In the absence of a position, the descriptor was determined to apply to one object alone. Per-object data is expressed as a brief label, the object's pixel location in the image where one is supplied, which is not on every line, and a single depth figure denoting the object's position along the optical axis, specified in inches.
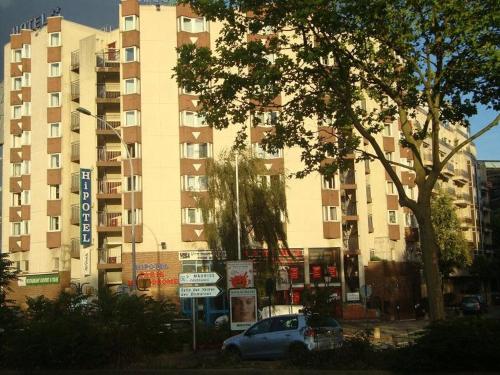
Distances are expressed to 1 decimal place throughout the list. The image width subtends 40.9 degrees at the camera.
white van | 1304.4
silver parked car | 703.7
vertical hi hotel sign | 1889.8
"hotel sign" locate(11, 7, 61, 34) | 2348.2
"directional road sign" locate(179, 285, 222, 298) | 662.5
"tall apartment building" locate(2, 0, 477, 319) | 1889.8
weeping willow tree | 1585.9
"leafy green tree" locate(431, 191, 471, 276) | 2298.2
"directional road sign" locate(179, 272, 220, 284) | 665.6
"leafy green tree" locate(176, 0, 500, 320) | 538.0
